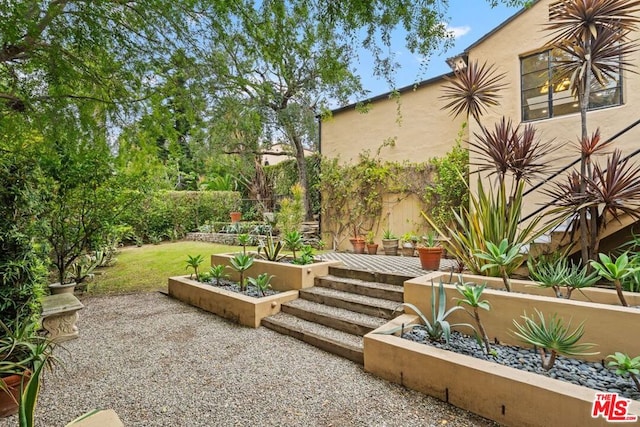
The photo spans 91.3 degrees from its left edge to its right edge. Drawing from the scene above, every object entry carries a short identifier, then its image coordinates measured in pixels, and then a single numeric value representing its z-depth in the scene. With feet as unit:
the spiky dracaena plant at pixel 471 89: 17.72
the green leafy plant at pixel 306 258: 18.94
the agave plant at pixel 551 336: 8.84
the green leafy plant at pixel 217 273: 19.47
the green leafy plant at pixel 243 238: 21.10
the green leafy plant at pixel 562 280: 11.54
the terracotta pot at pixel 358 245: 30.01
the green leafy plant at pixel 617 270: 9.42
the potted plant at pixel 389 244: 27.50
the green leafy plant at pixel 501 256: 11.27
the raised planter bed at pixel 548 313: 9.46
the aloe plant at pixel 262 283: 17.04
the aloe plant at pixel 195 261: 20.16
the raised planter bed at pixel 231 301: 15.42
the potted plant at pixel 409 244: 26.50
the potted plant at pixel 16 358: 8.73
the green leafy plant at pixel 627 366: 7.39
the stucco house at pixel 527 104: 18.43
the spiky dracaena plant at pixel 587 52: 13.04
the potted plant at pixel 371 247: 29.12
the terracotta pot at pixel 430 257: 18.72
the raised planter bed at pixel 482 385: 7.25
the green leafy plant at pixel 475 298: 9.72
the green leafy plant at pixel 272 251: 20.59
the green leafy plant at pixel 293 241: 19.98
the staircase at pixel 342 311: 12.82
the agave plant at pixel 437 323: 10.64
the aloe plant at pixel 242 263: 18.10
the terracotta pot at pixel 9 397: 8.72
